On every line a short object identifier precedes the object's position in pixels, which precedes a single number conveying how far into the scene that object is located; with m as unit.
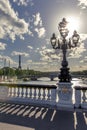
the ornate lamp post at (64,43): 4.43
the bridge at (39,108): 2.96
